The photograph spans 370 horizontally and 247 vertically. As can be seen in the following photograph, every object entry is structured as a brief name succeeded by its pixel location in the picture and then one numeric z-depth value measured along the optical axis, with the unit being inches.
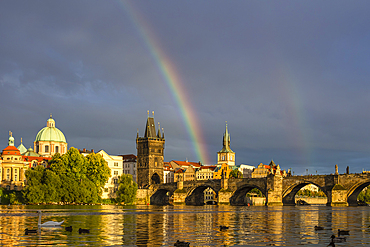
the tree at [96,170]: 5324.8
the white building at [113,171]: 6449.8
